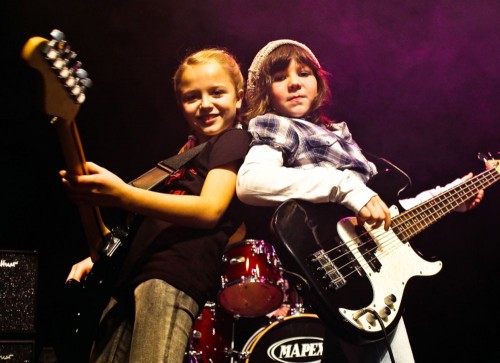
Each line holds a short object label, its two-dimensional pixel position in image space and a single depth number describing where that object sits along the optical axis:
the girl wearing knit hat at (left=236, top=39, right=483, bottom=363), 1.58
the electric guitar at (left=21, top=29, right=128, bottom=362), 1.28
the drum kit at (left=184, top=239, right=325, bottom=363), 2.21
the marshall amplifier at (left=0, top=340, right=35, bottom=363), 2.15
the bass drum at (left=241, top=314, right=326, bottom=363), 2.39
